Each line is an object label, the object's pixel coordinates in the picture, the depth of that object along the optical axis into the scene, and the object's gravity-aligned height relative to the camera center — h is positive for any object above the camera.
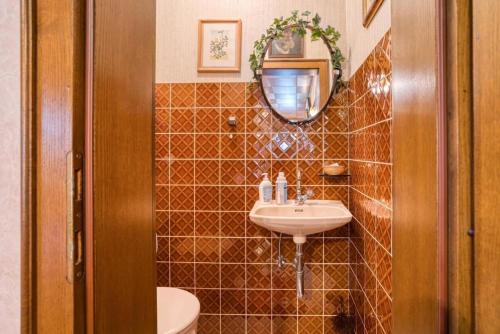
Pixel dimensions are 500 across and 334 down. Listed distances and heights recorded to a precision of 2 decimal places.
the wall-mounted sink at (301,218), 1.48 -0.27
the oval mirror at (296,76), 1.85 +0.59
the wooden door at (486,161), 0.41 +0.01
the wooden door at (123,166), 0.44 +0.00
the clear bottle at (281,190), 1.79 -0.15
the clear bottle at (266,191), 1.81 -0.15
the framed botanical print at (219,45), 1.91 +0.80
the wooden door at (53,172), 0.38 -0.01
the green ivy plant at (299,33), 1.81 +0.84
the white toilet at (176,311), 1.29 -0.71
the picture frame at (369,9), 1.25 +0.71
